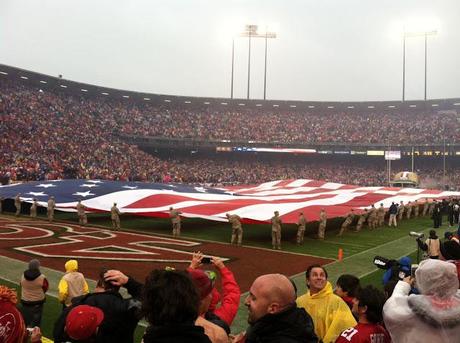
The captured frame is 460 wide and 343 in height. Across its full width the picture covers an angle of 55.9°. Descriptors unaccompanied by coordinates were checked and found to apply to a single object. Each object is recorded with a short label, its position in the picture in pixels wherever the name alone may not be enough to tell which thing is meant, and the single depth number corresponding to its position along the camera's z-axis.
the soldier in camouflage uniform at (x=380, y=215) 20.31
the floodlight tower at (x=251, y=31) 66.31
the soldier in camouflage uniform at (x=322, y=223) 15.86
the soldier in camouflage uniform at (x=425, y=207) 25.48
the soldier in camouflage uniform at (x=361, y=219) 18.73
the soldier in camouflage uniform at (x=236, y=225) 14.23
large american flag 16.14
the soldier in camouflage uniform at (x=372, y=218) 19.72
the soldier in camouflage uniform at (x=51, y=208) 18.89
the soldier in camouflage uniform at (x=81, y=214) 18.21
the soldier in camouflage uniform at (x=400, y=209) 22.58
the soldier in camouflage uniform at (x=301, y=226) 14.61
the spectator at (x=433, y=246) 9.12
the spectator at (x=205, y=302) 2.51
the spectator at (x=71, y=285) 5.65
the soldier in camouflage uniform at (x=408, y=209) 24.20
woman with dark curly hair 2.11
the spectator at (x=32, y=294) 5.89
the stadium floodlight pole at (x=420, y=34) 63.47
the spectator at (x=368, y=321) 2.95
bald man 2.32
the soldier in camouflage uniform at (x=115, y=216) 17.25
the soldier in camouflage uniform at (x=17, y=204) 20.69
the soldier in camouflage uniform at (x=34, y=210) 20.18
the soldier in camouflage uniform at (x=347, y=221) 17.33
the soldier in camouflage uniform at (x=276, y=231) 13.84
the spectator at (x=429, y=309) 2.32
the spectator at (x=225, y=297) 3.18
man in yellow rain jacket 3.82
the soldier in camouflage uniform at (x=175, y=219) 15.71
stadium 12.34
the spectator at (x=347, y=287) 4.45
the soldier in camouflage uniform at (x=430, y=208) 27.92
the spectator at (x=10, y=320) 2.74
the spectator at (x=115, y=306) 3.36
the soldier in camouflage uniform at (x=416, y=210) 25.75
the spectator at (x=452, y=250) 4.86
